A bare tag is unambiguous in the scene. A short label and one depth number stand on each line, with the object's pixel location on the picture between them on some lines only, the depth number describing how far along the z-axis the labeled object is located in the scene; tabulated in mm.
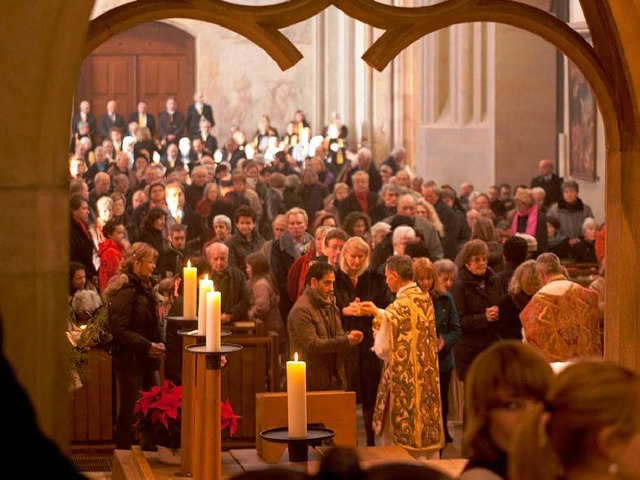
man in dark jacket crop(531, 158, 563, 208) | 23016
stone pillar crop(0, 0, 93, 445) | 4777
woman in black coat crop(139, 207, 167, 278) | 15395
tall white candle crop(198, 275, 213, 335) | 7081
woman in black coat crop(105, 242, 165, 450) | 11596
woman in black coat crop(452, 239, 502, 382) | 12294
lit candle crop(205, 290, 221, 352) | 6671
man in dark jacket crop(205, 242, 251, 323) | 13222
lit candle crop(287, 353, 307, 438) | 6005
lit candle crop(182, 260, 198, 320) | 7627
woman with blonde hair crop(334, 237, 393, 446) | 12141
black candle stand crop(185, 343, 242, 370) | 6671
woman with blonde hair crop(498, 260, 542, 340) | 11956
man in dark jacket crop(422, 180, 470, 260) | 19446
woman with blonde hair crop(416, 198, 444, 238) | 18627
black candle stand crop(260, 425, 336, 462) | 5950
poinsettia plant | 8380
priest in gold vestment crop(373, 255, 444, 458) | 10684
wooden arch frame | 6507
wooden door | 45683
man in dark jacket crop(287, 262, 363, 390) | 11421
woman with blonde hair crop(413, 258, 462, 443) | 11617
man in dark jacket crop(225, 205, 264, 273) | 15832
